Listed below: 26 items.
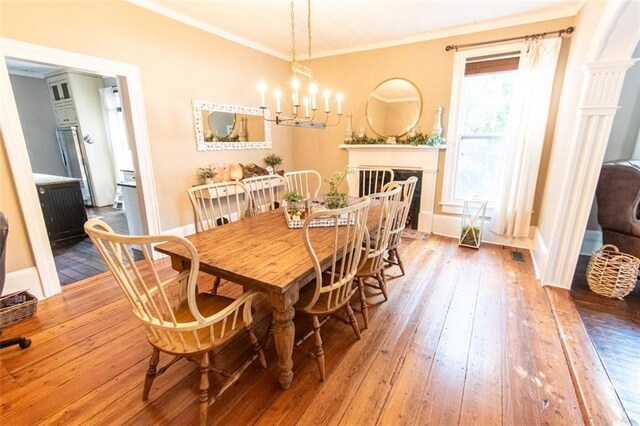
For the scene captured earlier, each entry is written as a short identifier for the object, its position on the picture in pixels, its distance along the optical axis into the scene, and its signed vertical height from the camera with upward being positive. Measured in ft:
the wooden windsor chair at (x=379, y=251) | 6.42 -2.46
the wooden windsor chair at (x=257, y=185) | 8.63 -1.40
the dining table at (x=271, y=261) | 4.51 -2.05
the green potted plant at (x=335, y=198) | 7.15 -1.39
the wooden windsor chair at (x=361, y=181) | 13.87 -1.87
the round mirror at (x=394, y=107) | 12.82 +1.65
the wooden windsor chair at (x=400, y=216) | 7.82 -1.99
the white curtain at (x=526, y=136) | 10.03 +0.27
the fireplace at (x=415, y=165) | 12.67 -0.99
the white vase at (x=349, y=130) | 14.20 +0.65
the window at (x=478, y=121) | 11.14 +0.89
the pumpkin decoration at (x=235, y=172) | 12.33 -1.22
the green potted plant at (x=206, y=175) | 11.64 -1.27
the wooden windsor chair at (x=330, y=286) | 4.89 -2.52
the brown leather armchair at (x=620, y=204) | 8.19 -1.78
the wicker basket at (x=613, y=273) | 7.69 -3.50
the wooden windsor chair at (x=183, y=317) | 3.54 -2.80
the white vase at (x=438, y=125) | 12.08 +0.77
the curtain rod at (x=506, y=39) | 9.61 +3.77
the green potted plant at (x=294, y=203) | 7.61 -1.62
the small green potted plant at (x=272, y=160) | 14.60 -0.86
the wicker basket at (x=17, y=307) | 6.69 -3.88
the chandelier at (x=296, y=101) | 6.59 +1.04
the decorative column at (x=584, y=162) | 6.78 -0.46
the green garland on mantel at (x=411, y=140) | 12.17 +0.14
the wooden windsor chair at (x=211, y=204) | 6.86 -1.67
